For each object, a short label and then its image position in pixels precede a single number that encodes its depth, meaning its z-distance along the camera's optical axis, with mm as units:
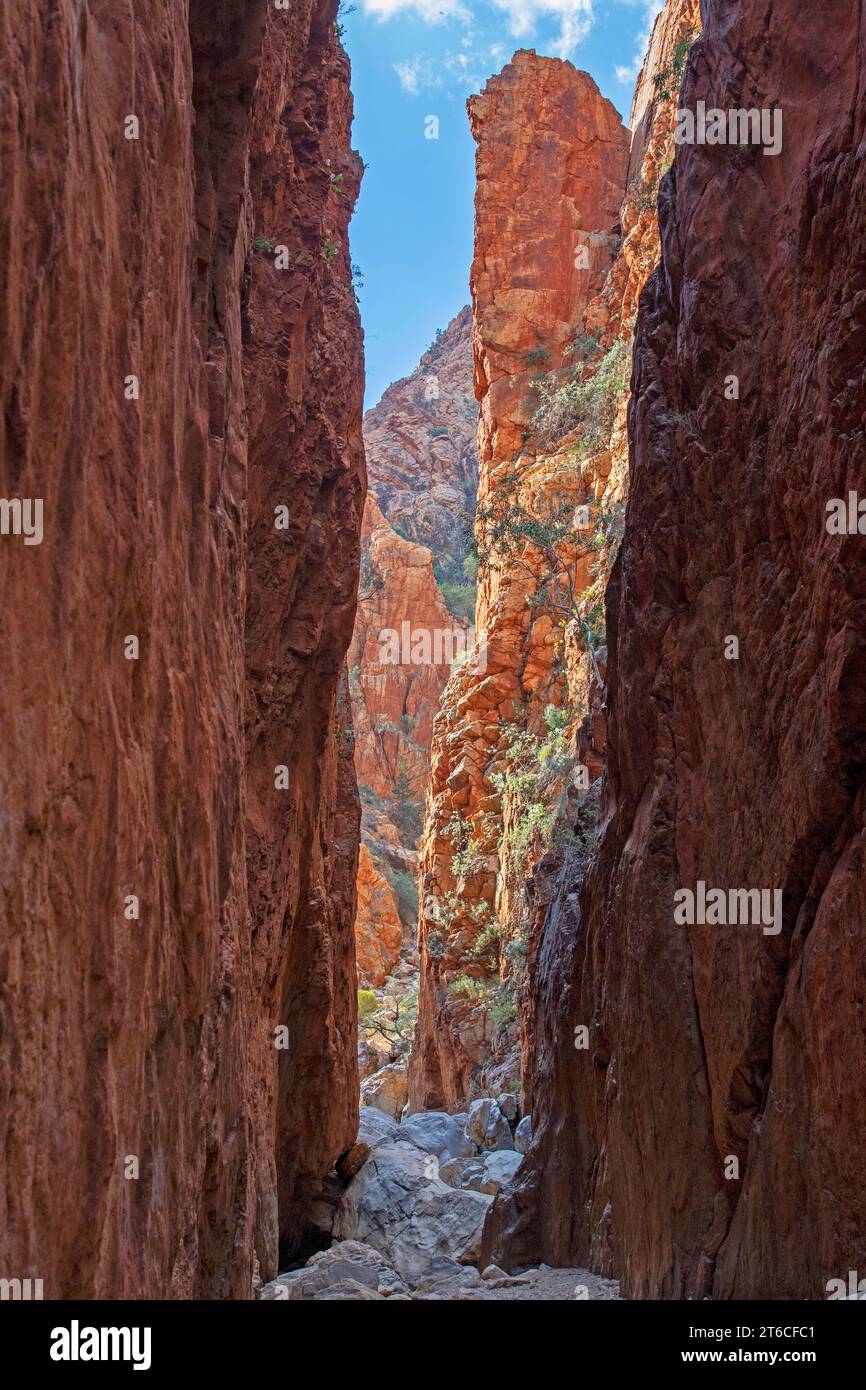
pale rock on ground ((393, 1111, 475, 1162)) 24453
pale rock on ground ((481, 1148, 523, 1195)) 21062
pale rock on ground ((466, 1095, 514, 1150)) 23766
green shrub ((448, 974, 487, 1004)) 31906
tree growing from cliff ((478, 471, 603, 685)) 30156
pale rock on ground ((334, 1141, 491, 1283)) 19016
